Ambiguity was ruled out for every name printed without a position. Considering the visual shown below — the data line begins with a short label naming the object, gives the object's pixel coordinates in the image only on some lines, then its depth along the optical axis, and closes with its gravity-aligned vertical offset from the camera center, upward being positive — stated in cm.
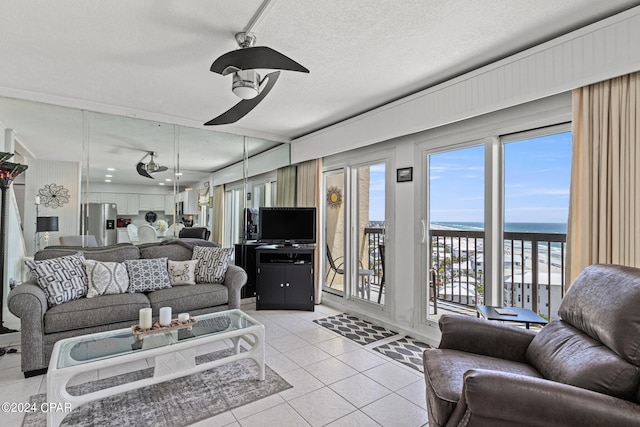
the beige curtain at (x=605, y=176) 188 +25
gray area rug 196 -132
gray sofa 247 -88
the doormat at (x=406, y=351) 280 -135
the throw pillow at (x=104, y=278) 299 -68
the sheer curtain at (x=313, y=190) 470 +36
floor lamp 297 +23
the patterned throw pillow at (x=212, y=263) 365 -62
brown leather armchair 120 -71
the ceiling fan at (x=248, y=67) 183 +92
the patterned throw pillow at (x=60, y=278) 270 -62
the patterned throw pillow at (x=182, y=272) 353 -71
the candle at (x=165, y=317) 243 -83
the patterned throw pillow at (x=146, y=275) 324 -69
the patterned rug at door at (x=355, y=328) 339 -136
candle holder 226 -89
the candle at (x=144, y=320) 232 -82
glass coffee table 179 -94
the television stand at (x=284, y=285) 432 -102
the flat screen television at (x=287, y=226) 450 -20
